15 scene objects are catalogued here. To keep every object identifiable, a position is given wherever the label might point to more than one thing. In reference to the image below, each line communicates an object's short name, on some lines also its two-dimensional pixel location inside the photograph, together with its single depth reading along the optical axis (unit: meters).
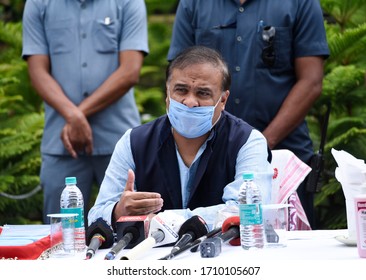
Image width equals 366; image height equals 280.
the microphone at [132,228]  6.59
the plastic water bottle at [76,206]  6.62
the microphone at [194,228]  6.51
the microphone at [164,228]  6.52
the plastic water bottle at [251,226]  6.26
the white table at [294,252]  5.93
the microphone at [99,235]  6.44
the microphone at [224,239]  5.97
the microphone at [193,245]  5.88
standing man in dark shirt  9.54
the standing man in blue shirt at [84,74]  10.29
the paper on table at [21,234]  6.31
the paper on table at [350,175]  6.00
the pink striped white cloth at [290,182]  8.04
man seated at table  7.58
